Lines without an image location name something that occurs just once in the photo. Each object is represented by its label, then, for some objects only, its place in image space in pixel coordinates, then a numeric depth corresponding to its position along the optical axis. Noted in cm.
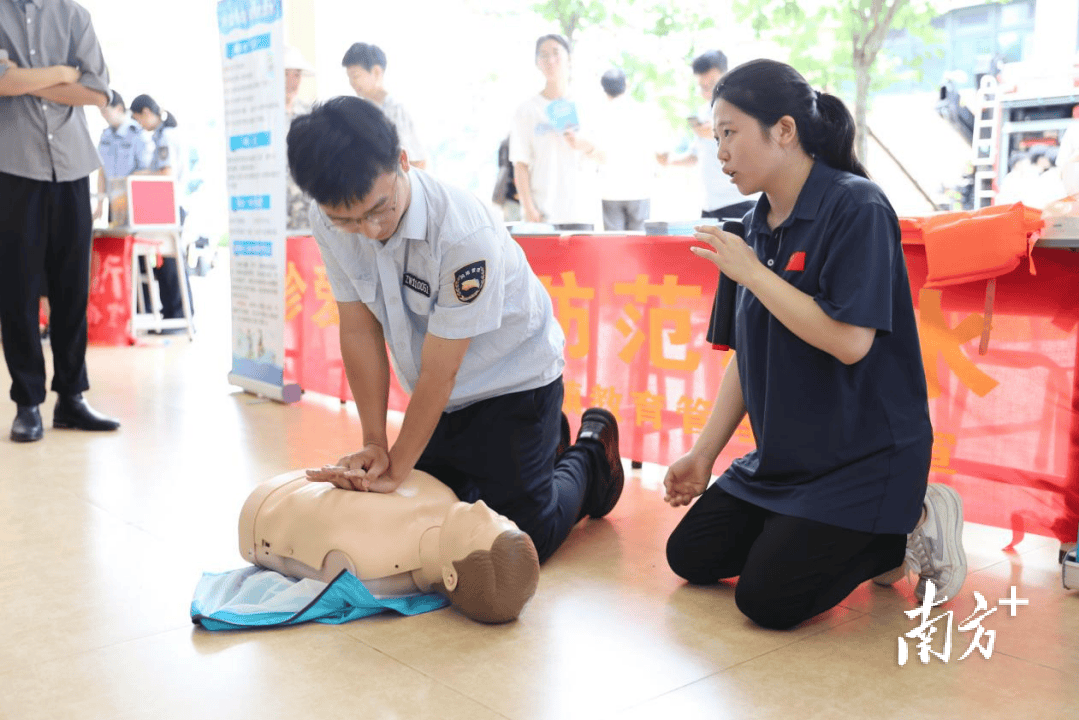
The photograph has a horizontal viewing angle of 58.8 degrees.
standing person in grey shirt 272
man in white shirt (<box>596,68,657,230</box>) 450
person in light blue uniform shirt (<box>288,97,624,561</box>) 140
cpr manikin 150
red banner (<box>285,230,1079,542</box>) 186
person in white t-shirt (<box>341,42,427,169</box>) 380
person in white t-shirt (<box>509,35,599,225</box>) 375
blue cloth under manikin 154
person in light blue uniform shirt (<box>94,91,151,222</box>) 596
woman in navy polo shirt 150
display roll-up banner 329
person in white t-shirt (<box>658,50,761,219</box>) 358
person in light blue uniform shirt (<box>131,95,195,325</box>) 555
